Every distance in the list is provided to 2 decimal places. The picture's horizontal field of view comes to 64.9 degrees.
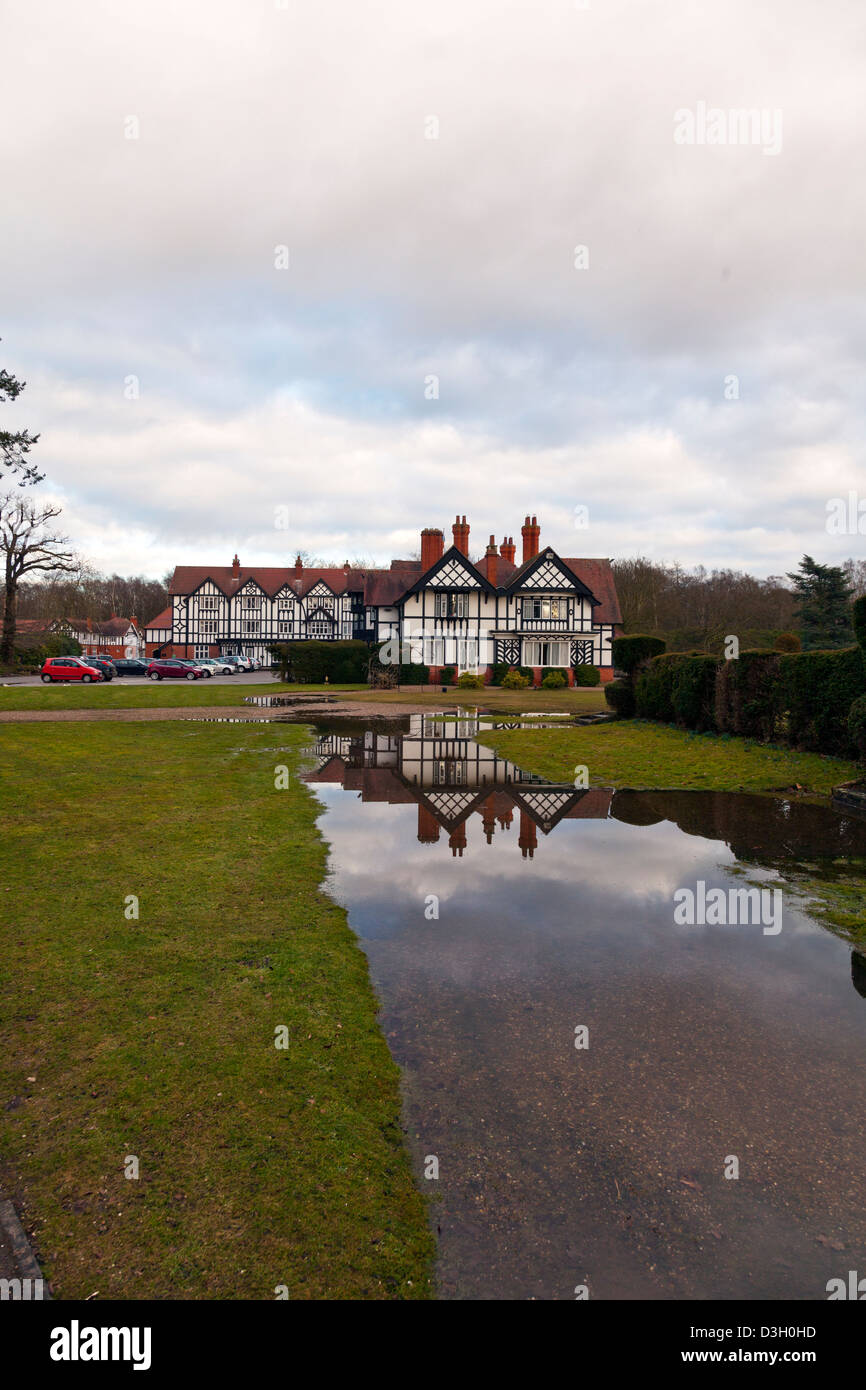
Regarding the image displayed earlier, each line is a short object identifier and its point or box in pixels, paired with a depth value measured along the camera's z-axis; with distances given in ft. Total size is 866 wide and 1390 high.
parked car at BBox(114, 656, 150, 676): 168.96
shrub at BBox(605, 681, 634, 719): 74.69
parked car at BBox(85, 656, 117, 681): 146.72
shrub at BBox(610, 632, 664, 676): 74.08
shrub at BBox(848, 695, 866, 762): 37.14
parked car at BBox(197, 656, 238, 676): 180.86
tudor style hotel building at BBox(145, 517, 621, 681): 142.61
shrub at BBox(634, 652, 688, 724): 65.41
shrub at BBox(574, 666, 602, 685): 146.30
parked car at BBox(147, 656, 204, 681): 154.81
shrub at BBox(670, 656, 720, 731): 57.77
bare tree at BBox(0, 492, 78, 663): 150.10
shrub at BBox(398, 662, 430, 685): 136.56
